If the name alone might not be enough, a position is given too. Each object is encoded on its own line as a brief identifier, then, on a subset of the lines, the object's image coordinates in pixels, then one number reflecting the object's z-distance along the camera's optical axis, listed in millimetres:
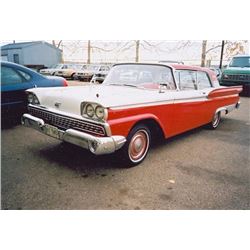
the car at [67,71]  19500
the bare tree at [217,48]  16125
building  27656
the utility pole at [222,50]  16781
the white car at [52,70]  20047
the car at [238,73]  10896
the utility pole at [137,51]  17530
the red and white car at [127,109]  2914
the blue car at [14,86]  4766
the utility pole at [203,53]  18328
